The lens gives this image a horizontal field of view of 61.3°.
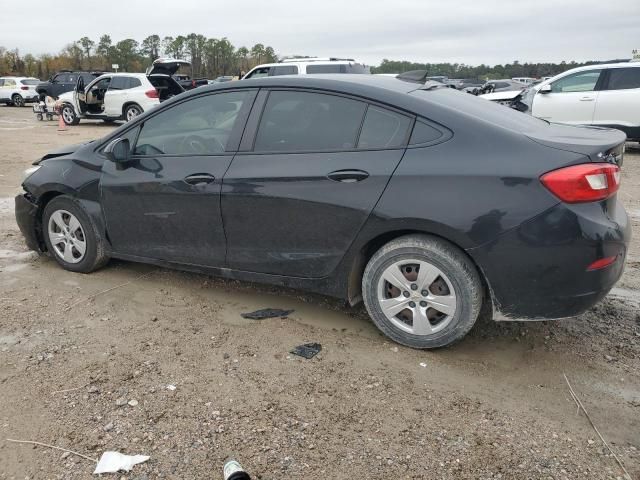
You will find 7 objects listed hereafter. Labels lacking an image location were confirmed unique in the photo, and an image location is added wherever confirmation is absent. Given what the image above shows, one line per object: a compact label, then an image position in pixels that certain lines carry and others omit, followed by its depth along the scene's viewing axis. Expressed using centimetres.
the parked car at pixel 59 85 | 2470
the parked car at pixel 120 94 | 1631
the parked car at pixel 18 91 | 2847
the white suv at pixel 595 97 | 1067
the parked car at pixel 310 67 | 1302
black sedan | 280
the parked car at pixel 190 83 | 2442
